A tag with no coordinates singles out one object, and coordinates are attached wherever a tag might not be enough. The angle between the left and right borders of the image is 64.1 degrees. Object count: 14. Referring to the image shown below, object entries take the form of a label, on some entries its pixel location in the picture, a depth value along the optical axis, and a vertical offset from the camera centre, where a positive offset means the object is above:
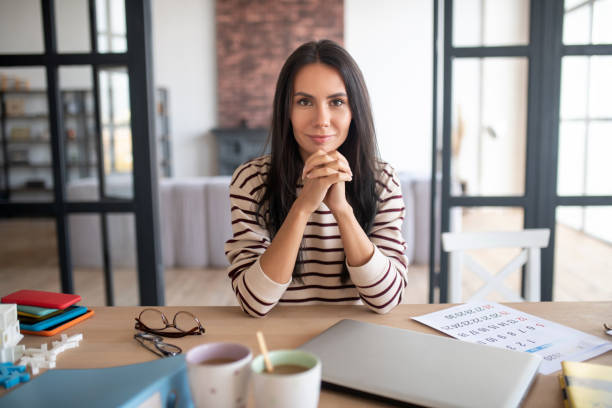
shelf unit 5.38 +0.13
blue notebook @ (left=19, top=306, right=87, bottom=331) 0.91 -0.31
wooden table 0.78 -0.33
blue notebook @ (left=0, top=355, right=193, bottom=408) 0.57 -0.29
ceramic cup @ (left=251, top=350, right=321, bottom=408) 0.46 -0.22
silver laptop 0.62 -0.31
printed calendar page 0.80 -0.33
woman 1.03 -0.12
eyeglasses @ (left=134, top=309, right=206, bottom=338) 0.88 -0.32
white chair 1.38 -0.29
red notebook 0.96 -0.29
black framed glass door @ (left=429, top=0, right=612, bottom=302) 1.81 +0.15
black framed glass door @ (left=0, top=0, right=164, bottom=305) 1.75 +0.15
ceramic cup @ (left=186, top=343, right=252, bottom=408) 0.48 -0.23
